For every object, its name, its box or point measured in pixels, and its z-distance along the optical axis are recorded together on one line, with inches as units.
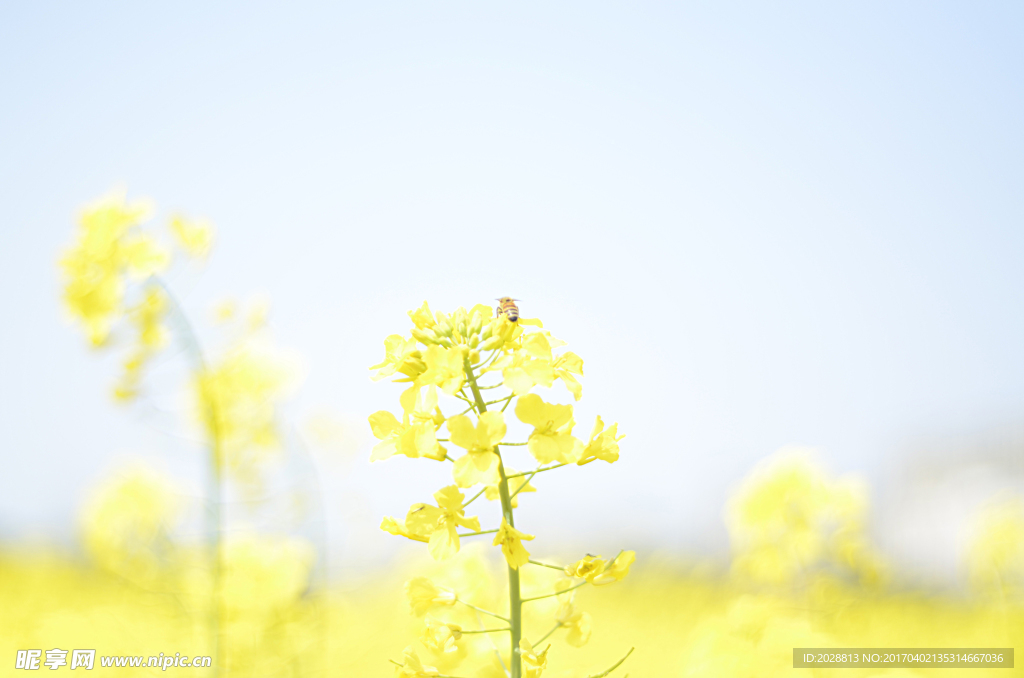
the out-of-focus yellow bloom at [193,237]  94.9
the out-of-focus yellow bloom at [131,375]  92.4
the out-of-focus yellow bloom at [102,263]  89.6
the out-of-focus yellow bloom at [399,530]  40.8
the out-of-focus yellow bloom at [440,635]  44.9
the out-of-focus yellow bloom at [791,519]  136.9
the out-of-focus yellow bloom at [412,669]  42.1
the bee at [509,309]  44.7
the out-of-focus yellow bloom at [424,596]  45.4
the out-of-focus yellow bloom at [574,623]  48.3
